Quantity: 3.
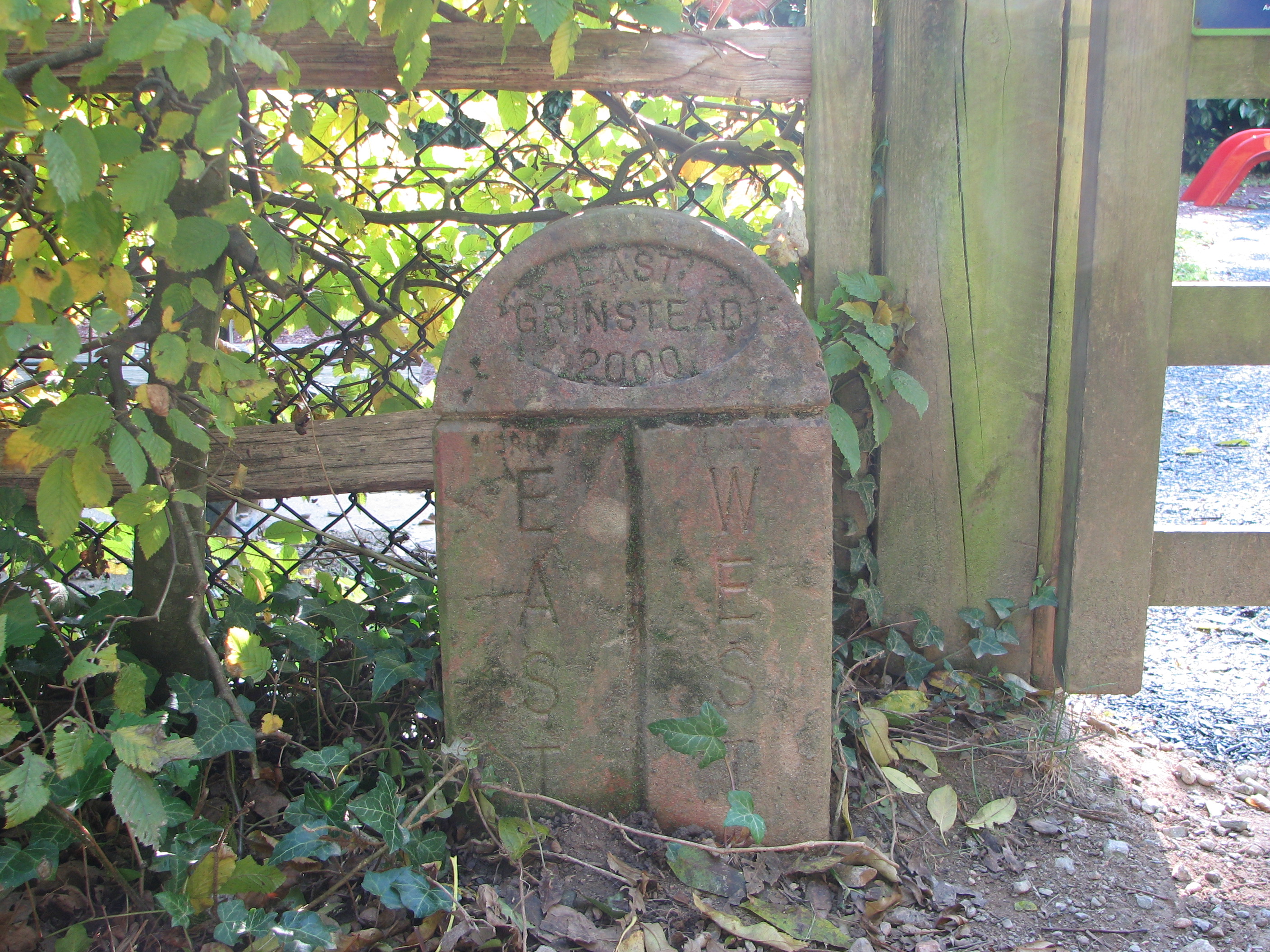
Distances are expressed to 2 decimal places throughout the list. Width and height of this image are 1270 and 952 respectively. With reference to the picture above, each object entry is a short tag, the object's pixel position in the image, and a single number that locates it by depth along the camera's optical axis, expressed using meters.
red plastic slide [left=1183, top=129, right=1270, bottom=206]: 4.29
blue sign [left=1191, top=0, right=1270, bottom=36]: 2.00
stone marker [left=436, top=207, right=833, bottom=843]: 1.74
